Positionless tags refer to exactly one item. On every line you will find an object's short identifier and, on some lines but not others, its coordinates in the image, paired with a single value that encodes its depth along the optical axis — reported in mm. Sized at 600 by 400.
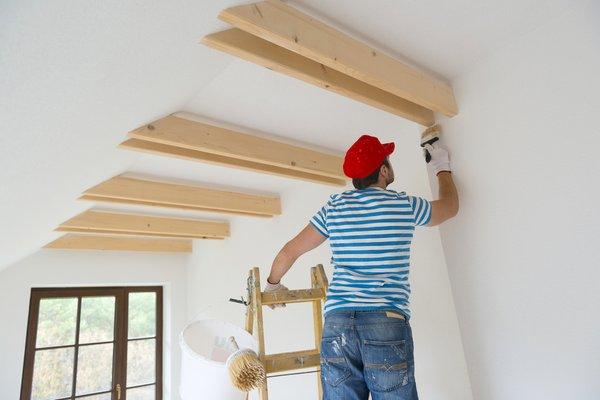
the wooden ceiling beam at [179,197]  2539
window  3863
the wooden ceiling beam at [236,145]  1876
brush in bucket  1388
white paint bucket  1545
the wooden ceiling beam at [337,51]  1173
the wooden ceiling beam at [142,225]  3268
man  1156
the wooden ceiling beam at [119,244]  3928
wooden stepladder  1489
